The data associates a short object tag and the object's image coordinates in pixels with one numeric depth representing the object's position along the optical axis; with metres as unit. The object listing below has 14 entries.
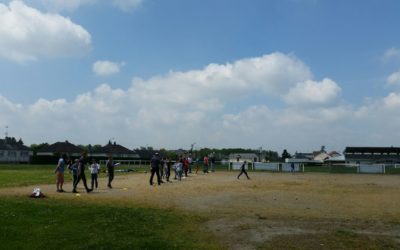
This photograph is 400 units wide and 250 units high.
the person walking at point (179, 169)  36.37
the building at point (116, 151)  153.75
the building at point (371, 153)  121.22
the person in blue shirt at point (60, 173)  24.25
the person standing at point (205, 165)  49.19
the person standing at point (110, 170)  27.92
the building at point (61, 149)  139.38
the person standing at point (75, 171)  24.39
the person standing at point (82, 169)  23.85
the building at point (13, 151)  129.50
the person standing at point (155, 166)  29.77
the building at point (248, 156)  180.88
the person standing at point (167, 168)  34.31
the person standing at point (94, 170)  25.80
